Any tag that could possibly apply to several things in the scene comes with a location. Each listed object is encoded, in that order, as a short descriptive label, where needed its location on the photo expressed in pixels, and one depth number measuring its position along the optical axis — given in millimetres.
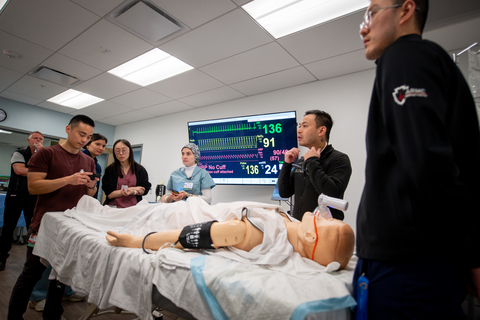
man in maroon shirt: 1586
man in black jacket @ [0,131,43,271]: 2885
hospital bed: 712
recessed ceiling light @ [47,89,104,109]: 4338
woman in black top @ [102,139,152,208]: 2553
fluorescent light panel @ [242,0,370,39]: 2088
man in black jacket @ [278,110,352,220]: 1504
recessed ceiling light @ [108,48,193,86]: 3035
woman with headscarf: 2930
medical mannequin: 1000
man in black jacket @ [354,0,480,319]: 554
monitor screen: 3270
